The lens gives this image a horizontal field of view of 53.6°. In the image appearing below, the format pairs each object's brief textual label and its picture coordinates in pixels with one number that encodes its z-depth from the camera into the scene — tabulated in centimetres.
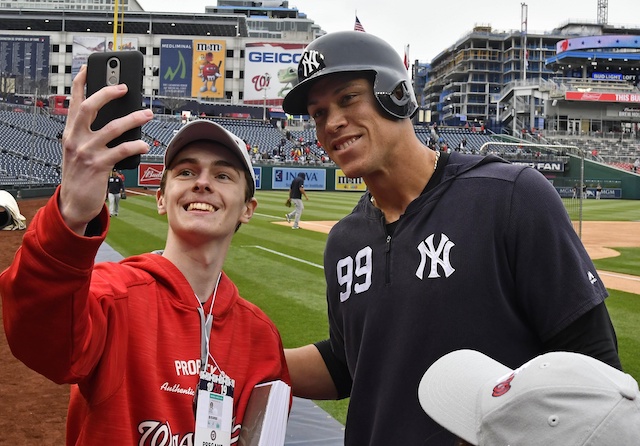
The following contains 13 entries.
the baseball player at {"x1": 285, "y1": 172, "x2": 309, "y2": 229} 2085
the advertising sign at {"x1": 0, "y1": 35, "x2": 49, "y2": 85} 7169
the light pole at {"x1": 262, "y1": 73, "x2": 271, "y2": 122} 7369
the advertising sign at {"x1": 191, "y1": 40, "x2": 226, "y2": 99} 7362
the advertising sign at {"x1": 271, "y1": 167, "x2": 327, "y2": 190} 4944
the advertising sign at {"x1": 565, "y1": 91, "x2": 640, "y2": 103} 7975
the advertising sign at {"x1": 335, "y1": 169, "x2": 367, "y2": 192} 5072
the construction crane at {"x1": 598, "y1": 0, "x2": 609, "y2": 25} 11838
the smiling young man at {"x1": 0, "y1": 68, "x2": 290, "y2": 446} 158
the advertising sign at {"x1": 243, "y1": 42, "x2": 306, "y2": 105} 7331
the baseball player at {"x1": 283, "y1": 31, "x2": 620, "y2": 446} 229
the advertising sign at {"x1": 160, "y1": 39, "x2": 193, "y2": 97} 7219
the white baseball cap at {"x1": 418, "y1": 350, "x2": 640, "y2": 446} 144
